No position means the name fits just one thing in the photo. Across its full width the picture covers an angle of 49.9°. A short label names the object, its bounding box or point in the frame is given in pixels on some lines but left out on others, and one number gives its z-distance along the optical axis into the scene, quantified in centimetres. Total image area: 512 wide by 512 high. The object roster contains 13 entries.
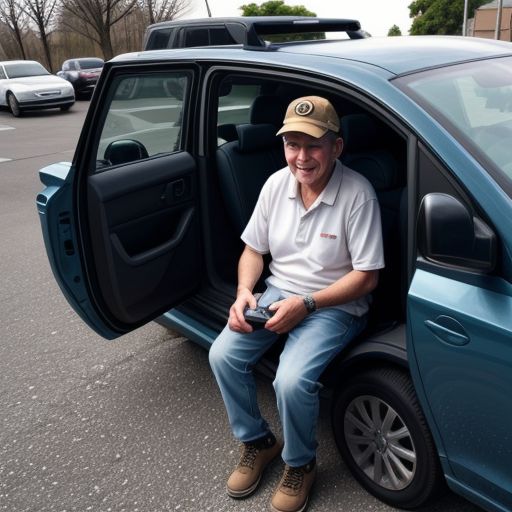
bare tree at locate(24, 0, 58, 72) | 3375
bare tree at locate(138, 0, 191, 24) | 3634
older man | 202
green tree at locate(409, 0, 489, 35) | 4503
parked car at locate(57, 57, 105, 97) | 1934
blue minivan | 156
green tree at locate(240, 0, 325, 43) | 4569
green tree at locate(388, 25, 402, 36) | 5232
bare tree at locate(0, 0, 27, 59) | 3403
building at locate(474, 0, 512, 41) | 4028
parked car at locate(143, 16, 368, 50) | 740
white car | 1546
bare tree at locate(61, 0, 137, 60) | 3416
